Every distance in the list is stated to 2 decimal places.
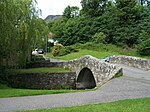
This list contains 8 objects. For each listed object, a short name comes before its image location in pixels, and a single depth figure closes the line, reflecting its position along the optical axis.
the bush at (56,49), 54.38
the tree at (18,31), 14.55
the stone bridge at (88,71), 16.73
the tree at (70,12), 74.88
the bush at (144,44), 39.72
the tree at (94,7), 59.26
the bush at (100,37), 49.94
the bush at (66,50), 51.87
